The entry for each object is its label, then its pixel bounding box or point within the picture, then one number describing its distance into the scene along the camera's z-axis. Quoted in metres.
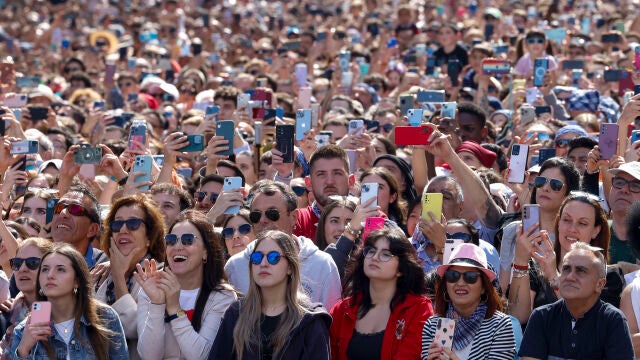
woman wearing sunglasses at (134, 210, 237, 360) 13.93
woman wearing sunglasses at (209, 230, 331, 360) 13.31
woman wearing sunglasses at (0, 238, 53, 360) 14.92
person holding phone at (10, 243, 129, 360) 13.53
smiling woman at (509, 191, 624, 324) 14.03
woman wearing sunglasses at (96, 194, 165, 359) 15.03
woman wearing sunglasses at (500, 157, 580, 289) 15.85
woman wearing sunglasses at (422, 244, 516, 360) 13.10
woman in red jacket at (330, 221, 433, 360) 13.52
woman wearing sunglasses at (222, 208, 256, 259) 16.05
